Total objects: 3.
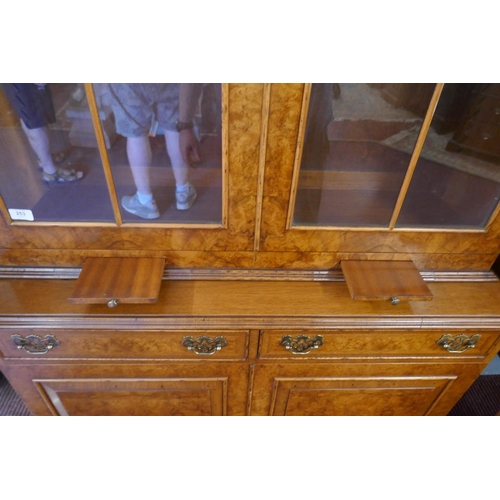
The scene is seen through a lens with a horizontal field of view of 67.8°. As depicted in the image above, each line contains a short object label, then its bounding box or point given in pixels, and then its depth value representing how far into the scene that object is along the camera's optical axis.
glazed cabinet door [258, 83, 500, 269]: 0.63
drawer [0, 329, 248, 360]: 0.78
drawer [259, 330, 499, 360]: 0.81
